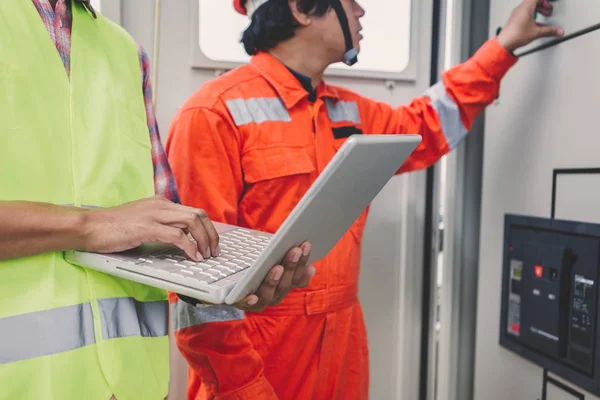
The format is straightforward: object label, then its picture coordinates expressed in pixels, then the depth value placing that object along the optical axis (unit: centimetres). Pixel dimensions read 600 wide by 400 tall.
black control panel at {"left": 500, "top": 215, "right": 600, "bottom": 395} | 115
